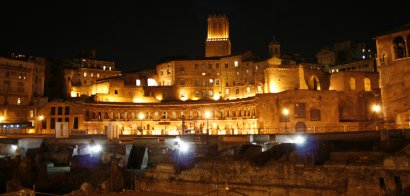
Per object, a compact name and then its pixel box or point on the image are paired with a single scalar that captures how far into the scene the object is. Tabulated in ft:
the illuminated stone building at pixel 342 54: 321.54
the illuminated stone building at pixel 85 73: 317.15
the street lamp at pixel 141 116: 260.07
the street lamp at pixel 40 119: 240.83
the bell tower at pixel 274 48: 278.26
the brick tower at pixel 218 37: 325.62
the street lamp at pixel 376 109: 184.20
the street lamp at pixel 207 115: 251.33
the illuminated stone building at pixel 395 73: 138.00
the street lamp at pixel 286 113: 186.70
